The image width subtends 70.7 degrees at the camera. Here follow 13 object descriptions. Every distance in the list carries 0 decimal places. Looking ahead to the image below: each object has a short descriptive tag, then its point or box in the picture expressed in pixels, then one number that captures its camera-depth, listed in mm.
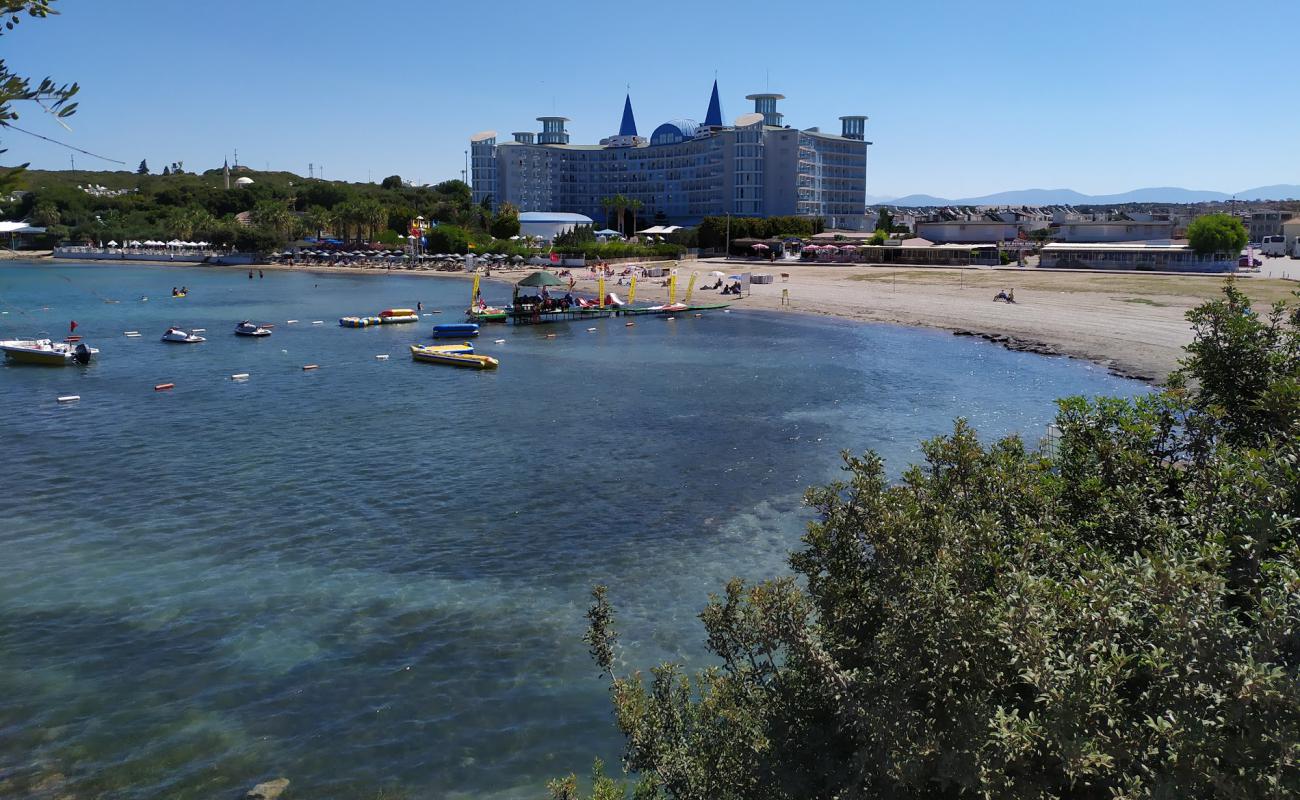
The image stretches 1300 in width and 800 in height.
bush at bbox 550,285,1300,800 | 5340
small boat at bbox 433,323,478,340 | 58409
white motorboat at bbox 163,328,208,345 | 56906
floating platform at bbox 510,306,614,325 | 66875
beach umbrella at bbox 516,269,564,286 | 64625
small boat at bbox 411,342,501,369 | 47750
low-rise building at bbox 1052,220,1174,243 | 104875
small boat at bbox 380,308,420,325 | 66562
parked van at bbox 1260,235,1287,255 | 119938
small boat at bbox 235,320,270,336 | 59812
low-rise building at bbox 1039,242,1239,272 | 85875
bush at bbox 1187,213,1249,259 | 84062
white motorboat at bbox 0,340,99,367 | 47281
